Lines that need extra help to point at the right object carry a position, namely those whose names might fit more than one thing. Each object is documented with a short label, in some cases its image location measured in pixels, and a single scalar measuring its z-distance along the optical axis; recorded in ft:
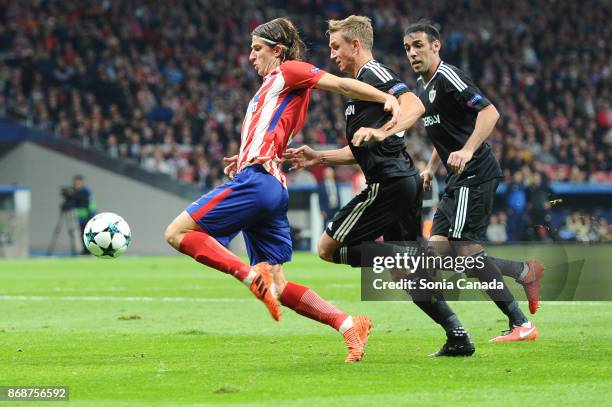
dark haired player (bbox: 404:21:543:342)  57.57
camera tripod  186.70
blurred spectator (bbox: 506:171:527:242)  179.83
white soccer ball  64.39
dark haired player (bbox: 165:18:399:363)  46.60
